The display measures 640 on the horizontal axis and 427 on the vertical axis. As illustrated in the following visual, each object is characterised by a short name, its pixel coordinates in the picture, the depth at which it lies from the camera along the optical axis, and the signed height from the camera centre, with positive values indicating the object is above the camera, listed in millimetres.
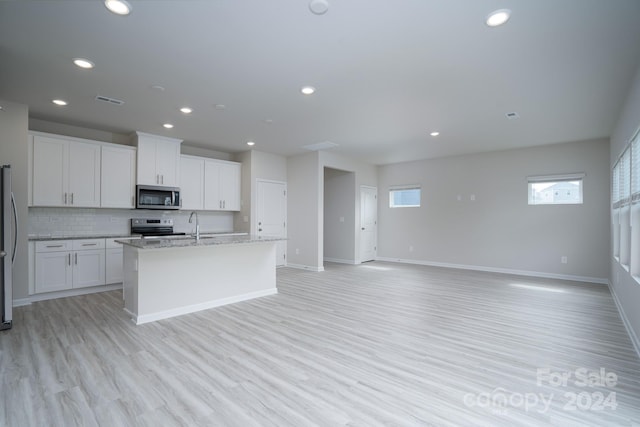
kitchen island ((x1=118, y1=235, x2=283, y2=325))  3578 -747
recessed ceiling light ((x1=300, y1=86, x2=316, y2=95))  3555 +1471
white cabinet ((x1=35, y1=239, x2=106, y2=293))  4426 -707
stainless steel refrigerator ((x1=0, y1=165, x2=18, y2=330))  3332 -310
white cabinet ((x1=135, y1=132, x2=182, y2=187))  5520 +1043
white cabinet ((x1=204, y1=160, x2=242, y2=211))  6574 +681
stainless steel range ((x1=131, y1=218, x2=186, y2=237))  5770 -193
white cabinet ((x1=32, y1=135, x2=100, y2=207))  4539 +678
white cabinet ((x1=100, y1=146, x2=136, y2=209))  5160 +675
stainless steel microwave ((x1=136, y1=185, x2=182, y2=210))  5488 +351
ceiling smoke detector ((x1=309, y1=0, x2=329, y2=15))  2131 +1466
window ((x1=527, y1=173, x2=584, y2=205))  6070 +535
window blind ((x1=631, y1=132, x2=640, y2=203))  3037 +474
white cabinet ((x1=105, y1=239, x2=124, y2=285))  5023 -742
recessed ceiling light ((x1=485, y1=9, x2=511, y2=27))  2229 +1458
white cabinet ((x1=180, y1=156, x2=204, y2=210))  6176 +685
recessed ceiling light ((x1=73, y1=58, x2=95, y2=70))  2973 +1492
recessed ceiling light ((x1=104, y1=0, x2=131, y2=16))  2154 +1485
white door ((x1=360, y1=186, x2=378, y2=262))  8258 -162
